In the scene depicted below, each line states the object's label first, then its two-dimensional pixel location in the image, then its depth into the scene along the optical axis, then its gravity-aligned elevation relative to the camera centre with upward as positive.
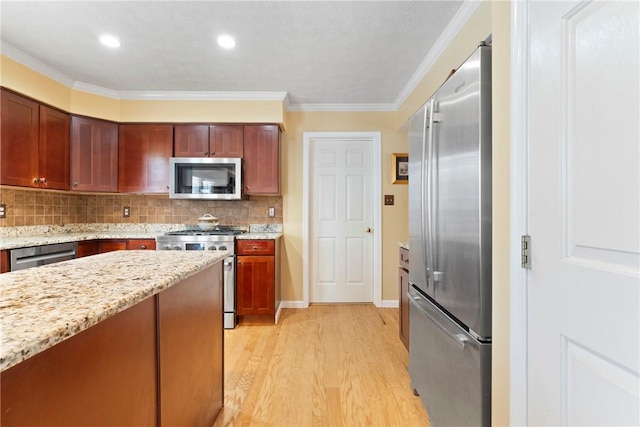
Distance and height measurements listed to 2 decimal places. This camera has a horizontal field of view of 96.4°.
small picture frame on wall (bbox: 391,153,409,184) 3.46 +0.57
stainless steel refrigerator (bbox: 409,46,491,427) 1.08 -0.14
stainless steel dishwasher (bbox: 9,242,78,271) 2.16 -0.34
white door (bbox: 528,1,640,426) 0.60 +0.00
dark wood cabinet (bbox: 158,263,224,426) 1.07 -0.60
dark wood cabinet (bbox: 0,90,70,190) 2.39 +0.64
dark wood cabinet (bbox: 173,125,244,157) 3.18 +0.82
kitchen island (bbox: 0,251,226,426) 0.56 -0.34
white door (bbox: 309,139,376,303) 3.57 -0.07
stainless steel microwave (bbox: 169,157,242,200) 3.12 +0.40
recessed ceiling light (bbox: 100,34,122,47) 2.17 +1.34
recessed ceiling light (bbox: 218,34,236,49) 2.16 +1.33
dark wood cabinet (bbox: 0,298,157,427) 0.56 -0.39
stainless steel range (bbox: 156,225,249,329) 2.87 -0.32
